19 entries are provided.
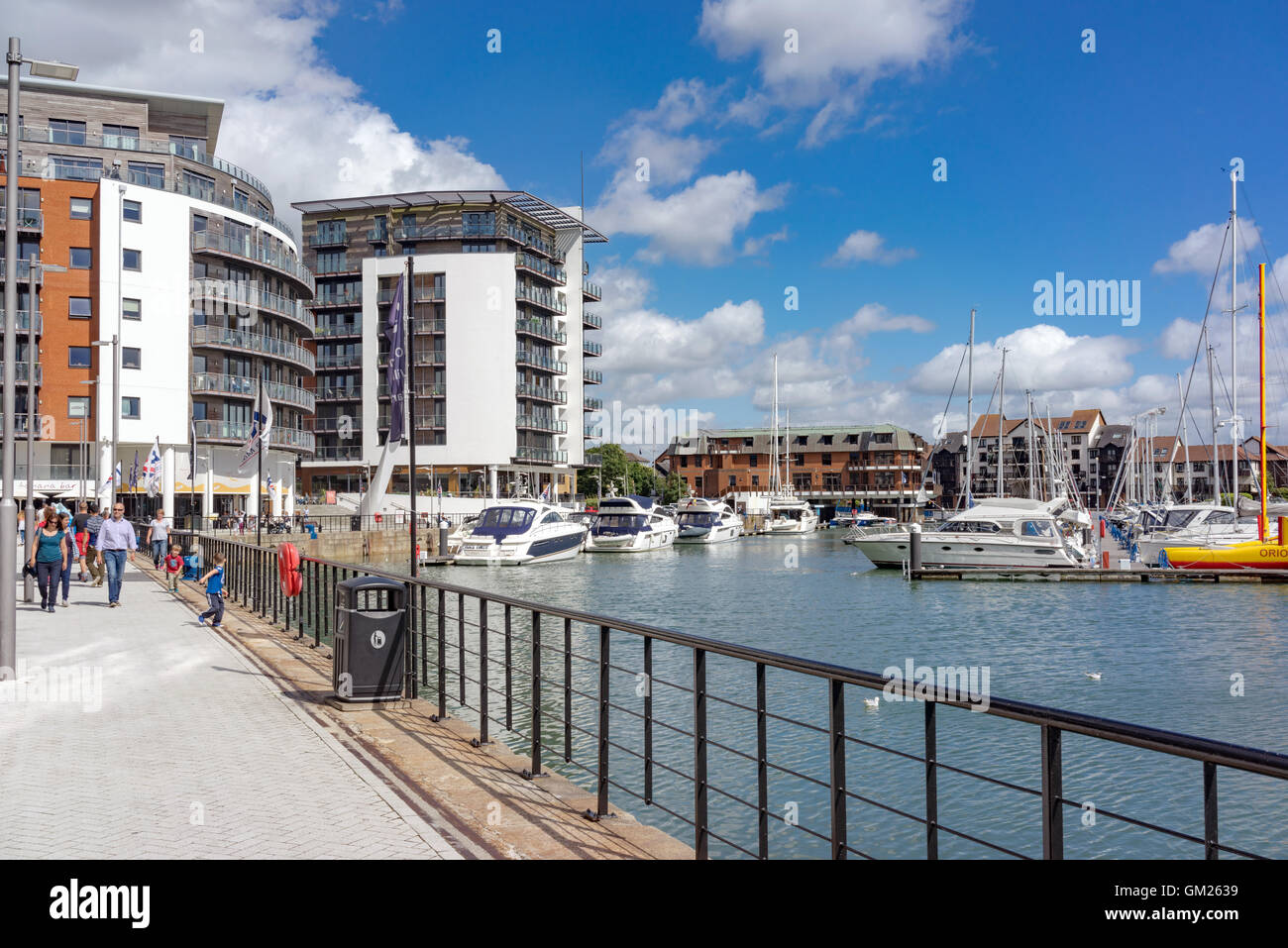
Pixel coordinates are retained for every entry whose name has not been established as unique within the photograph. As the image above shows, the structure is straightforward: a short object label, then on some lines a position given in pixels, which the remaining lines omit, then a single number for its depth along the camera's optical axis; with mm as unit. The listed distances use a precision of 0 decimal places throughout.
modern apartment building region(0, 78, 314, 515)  57031
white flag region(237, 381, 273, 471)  25516
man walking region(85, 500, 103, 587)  23469
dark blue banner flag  12648
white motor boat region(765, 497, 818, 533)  93188
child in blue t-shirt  15766
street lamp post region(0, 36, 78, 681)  10774
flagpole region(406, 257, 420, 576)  11106
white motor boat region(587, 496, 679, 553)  56406
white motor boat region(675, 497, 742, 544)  69500
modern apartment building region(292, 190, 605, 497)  81562
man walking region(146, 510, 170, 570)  28031
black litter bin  9320
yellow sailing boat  36719
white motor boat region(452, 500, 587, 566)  46031
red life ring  14172
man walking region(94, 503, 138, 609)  19016
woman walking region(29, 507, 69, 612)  17578
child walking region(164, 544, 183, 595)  21531
